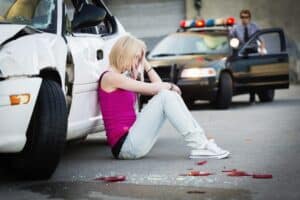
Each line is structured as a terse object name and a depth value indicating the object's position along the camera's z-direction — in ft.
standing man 56.27
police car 49.57
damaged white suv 19.75
